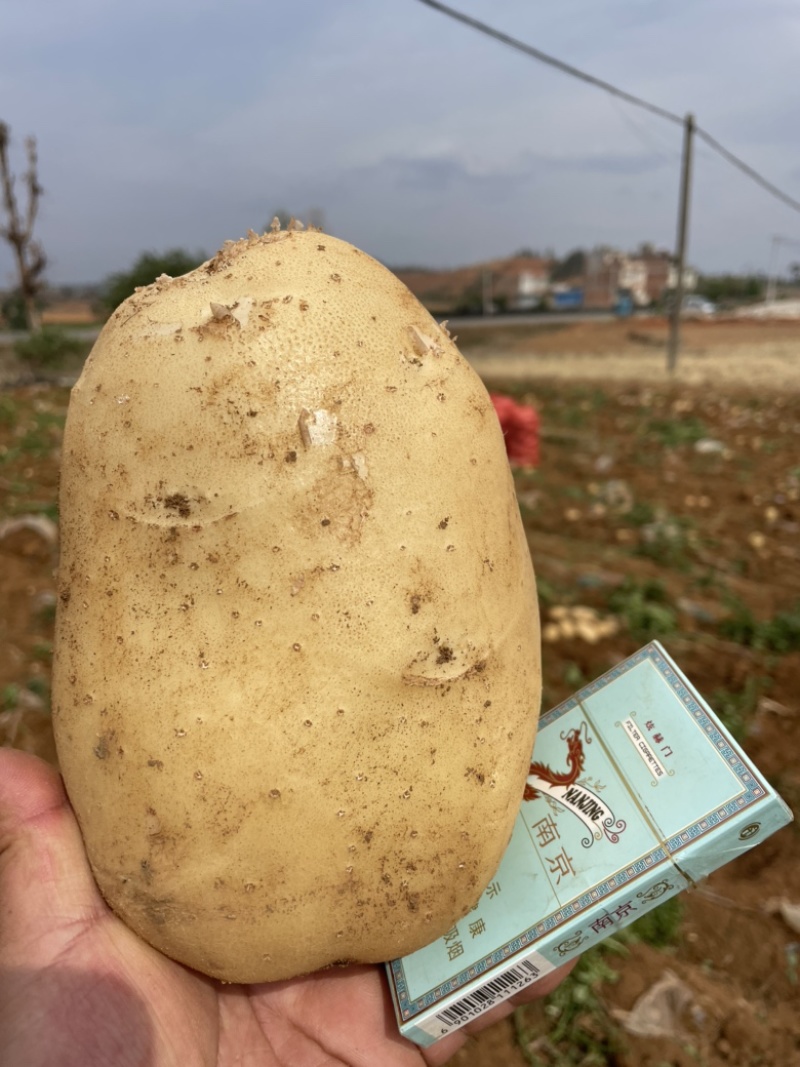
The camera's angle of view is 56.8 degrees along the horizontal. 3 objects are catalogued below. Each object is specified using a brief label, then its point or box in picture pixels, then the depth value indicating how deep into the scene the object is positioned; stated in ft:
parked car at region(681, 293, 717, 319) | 115.14
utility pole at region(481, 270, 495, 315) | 118.57
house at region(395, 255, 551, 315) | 113.39
